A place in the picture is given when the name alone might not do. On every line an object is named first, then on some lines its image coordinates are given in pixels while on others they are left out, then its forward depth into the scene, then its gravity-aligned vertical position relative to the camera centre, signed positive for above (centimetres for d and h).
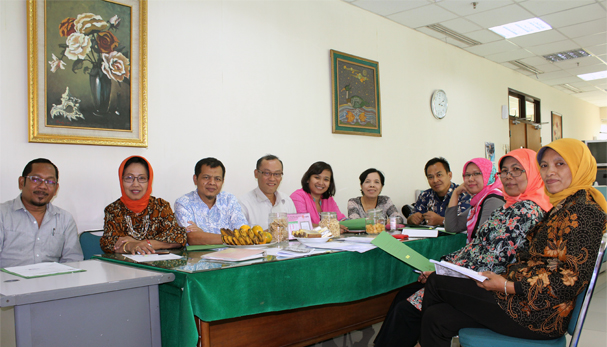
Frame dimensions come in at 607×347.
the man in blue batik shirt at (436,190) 380 -14
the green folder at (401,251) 209 -38
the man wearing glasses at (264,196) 320 -14
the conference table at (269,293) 161 -50
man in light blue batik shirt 275 -18
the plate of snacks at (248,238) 230 -33
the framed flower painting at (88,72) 266 +73
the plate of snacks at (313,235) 232 -33
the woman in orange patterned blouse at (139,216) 231 -20
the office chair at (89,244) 274 -41
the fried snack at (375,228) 281 -34
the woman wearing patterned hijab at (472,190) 277 -11
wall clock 600 +102
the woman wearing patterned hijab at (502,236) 185 -28
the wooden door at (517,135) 805 +75
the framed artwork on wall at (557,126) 954 +107
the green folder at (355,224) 296 -33
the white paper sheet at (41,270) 165 -36
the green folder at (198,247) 221 -36
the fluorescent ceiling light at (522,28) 552 +194
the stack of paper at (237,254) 182 -33
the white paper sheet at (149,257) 192 -36
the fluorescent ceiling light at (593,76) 841 +194
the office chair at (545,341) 150 -62
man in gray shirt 241 -23
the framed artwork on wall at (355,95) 457 +91
